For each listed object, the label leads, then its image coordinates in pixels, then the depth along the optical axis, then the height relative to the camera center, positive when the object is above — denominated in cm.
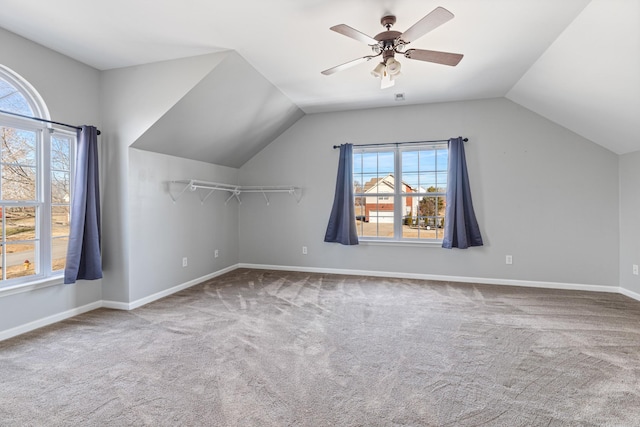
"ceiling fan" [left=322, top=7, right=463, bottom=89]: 225 +132
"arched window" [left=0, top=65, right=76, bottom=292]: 286 +31
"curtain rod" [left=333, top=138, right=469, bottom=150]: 472 +115
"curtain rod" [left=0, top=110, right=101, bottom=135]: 280 +93
